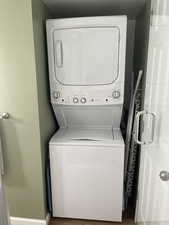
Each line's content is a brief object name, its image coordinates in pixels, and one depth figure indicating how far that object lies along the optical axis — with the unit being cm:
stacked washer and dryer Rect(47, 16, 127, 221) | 159
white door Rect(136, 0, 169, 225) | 103
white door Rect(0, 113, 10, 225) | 101
